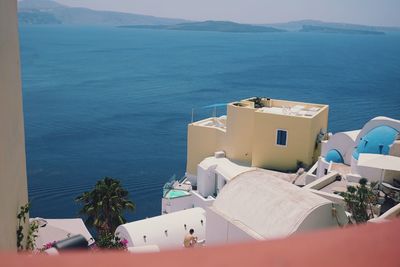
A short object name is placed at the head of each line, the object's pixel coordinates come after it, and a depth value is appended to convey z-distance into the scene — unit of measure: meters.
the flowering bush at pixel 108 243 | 18.87
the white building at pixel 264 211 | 15.27
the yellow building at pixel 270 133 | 27.20
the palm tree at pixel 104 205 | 22.80
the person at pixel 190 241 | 18.73
